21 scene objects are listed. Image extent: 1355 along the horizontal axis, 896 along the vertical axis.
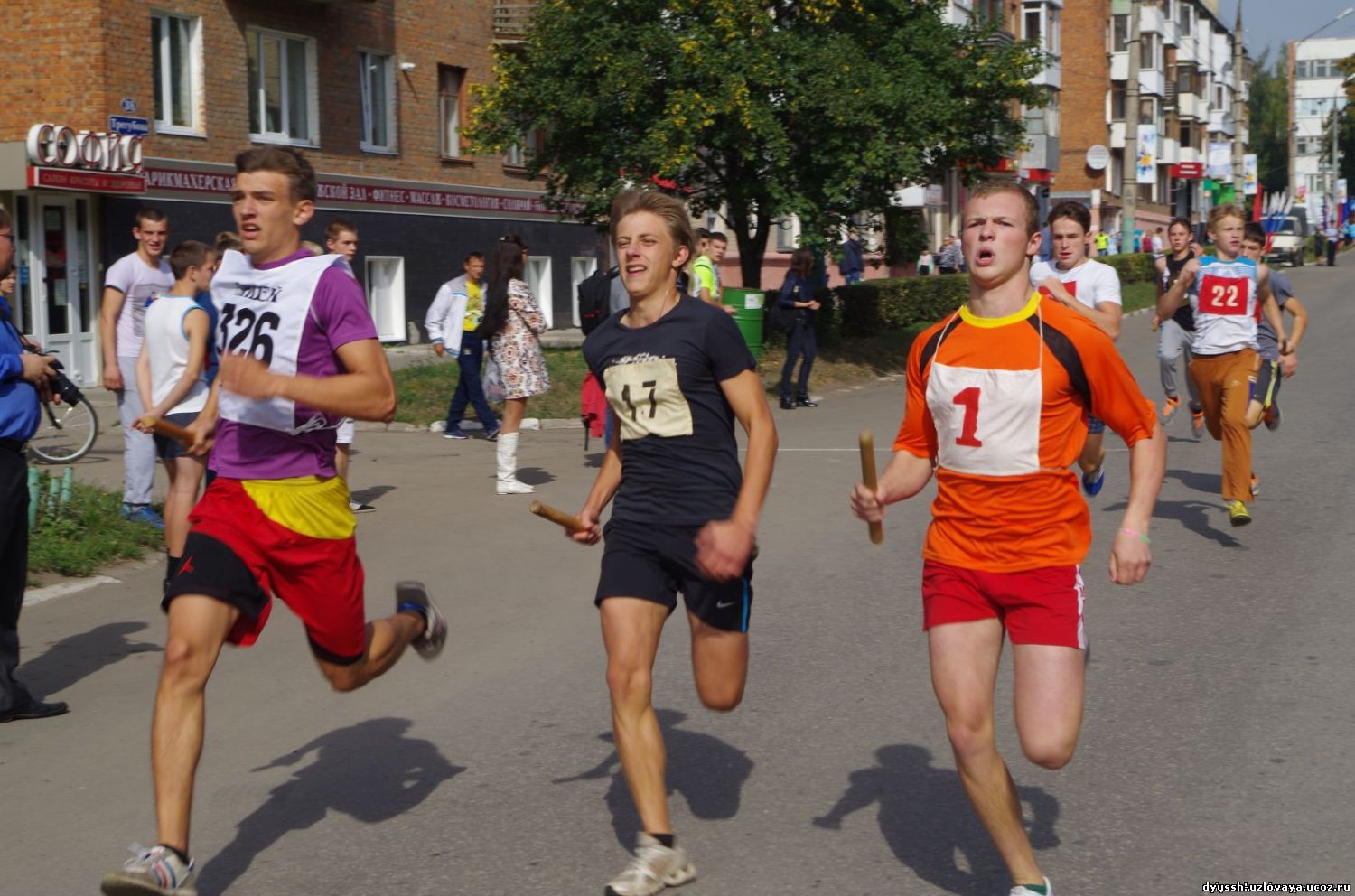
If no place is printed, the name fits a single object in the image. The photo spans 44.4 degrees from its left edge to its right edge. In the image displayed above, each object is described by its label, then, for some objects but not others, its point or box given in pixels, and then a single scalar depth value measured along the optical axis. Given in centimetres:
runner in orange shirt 410
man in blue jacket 634
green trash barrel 1883
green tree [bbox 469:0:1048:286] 2080
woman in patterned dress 1202
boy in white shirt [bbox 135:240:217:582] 798
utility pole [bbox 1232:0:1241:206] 6538
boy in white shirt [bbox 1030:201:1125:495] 912
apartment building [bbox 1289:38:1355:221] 13700
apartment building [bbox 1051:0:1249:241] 7150
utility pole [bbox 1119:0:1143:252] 3631
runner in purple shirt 442
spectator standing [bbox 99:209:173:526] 964
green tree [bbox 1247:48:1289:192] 12525
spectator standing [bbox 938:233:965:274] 4225
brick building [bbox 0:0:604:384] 2131
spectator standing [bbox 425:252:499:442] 1481
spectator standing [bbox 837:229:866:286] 2909
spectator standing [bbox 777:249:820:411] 1834
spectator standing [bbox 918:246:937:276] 4342
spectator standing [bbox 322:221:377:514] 1048
